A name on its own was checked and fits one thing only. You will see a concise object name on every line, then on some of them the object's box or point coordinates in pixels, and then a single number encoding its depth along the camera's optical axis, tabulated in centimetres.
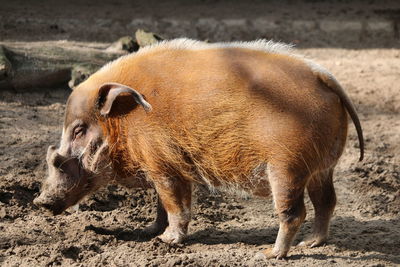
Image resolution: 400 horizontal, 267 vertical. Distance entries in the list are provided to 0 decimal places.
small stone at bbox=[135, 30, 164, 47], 1625
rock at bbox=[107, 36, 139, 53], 1687
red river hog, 910
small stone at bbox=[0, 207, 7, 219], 1041
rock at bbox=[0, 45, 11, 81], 1427
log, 1471
